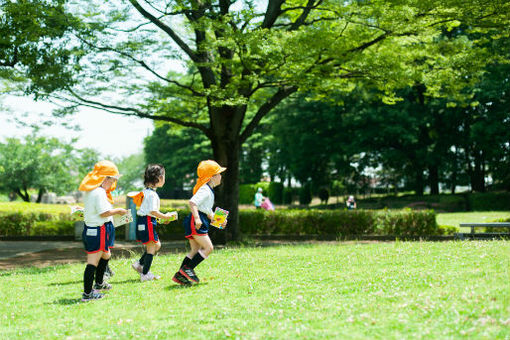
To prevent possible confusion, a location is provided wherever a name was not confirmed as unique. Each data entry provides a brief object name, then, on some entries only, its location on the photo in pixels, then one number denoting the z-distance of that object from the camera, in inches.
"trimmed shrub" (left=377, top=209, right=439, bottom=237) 637.3
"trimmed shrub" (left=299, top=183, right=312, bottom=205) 1587.1
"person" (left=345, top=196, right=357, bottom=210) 1013.2
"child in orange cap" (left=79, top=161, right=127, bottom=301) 235.5
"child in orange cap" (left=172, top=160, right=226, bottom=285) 250.7
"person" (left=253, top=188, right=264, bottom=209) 981.1
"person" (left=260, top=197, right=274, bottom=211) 951.0
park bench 511.8
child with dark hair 266.4
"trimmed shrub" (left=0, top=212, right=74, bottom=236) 714.2
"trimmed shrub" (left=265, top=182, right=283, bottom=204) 1708.9
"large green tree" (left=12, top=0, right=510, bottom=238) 461.1
